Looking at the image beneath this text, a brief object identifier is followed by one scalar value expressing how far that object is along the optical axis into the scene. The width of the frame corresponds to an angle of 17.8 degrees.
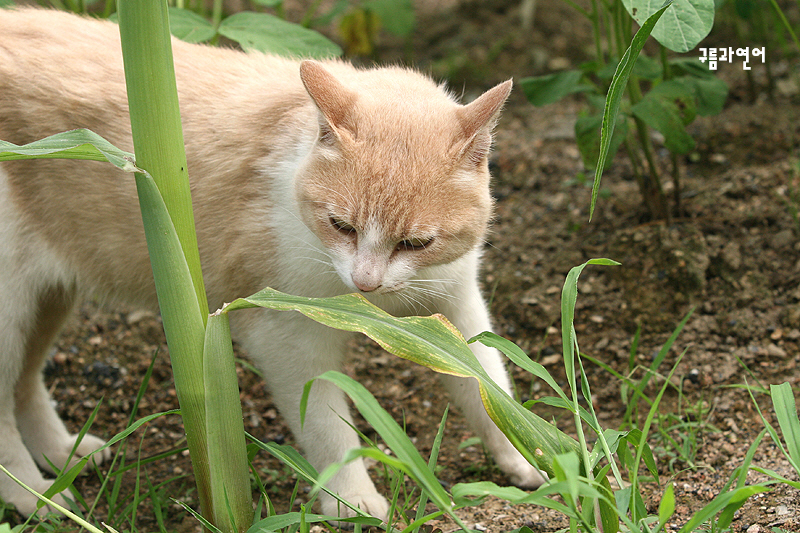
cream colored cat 1.26
